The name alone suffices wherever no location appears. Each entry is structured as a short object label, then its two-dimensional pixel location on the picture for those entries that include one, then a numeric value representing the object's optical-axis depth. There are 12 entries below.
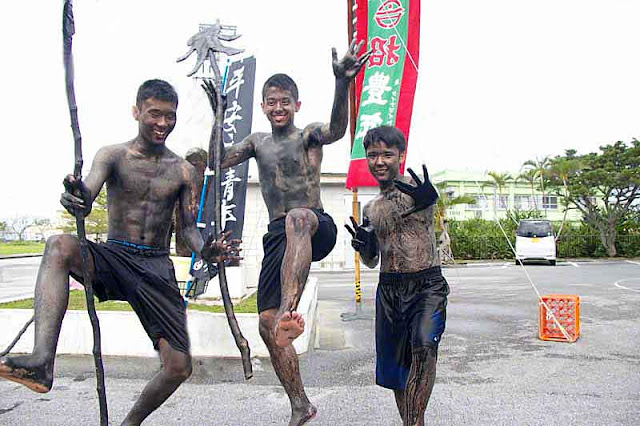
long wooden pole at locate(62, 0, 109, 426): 2.77
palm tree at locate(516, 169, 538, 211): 26.81
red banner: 7.62
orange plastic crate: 7.36
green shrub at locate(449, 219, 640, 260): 27.84
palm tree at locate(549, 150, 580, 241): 26.97
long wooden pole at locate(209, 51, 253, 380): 3.23
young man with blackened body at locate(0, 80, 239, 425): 3.19
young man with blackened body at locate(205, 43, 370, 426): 3.36
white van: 22.64
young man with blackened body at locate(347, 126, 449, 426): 3.30
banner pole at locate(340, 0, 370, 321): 8.66
